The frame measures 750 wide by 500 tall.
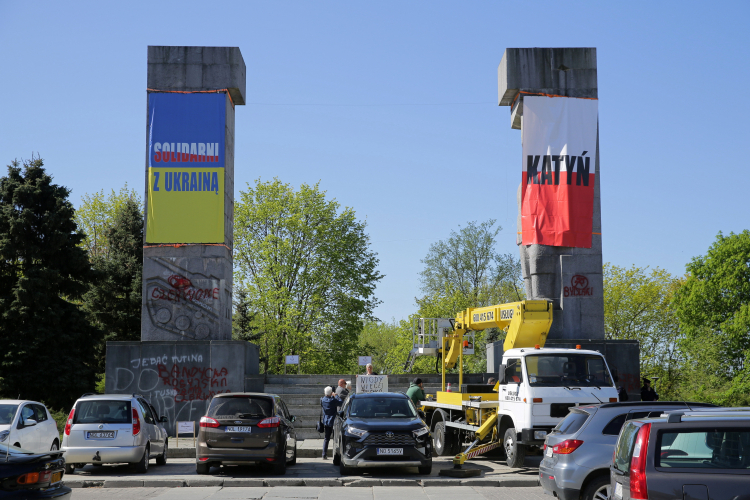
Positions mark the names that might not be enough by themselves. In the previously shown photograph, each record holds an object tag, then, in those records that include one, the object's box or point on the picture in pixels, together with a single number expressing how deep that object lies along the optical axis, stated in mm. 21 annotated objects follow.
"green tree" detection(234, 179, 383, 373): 43281
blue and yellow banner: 23562
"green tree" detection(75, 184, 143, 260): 45906
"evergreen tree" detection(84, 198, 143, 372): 35812
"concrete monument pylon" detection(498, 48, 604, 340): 24172
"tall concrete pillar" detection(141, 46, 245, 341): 23250
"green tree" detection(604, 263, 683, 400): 50688
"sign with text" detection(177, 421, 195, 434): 18603
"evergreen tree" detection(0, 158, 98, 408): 28312
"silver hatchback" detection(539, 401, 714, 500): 9469
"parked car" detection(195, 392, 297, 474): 14031
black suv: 13891
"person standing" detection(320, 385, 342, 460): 17938
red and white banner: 24562
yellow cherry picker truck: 14320
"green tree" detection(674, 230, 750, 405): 44906
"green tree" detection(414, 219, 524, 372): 56219
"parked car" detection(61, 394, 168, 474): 14602
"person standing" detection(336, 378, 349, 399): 18547
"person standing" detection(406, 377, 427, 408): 19703
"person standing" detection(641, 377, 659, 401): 21219
